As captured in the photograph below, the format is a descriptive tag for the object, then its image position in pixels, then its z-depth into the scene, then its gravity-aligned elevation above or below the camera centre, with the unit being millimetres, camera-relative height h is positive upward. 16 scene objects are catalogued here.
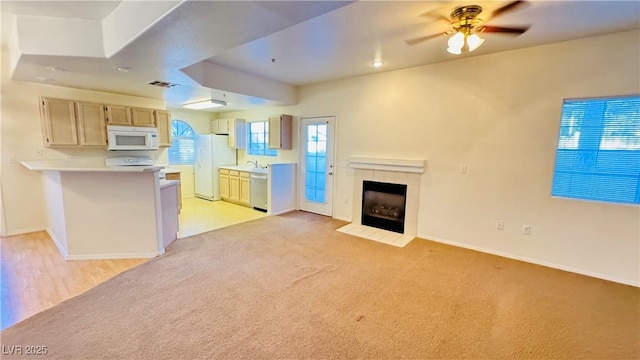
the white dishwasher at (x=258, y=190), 5621 -941
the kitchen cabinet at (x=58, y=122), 4086 +309
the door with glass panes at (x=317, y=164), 5246 -350
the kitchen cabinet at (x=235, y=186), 6039 -943
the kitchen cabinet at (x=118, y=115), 4660 +501
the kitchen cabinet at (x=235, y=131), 6684 +365
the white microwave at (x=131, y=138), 4699 +104
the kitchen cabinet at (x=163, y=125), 5289 +370
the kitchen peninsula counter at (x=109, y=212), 3121 -826
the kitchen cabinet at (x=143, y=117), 4949 +495
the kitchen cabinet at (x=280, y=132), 5562 +304
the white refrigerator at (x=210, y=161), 6617 -396
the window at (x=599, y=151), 2863 +22
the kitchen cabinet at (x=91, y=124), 4379 +306
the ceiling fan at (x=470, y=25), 2287 +1141
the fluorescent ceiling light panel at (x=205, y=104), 5234 +839
